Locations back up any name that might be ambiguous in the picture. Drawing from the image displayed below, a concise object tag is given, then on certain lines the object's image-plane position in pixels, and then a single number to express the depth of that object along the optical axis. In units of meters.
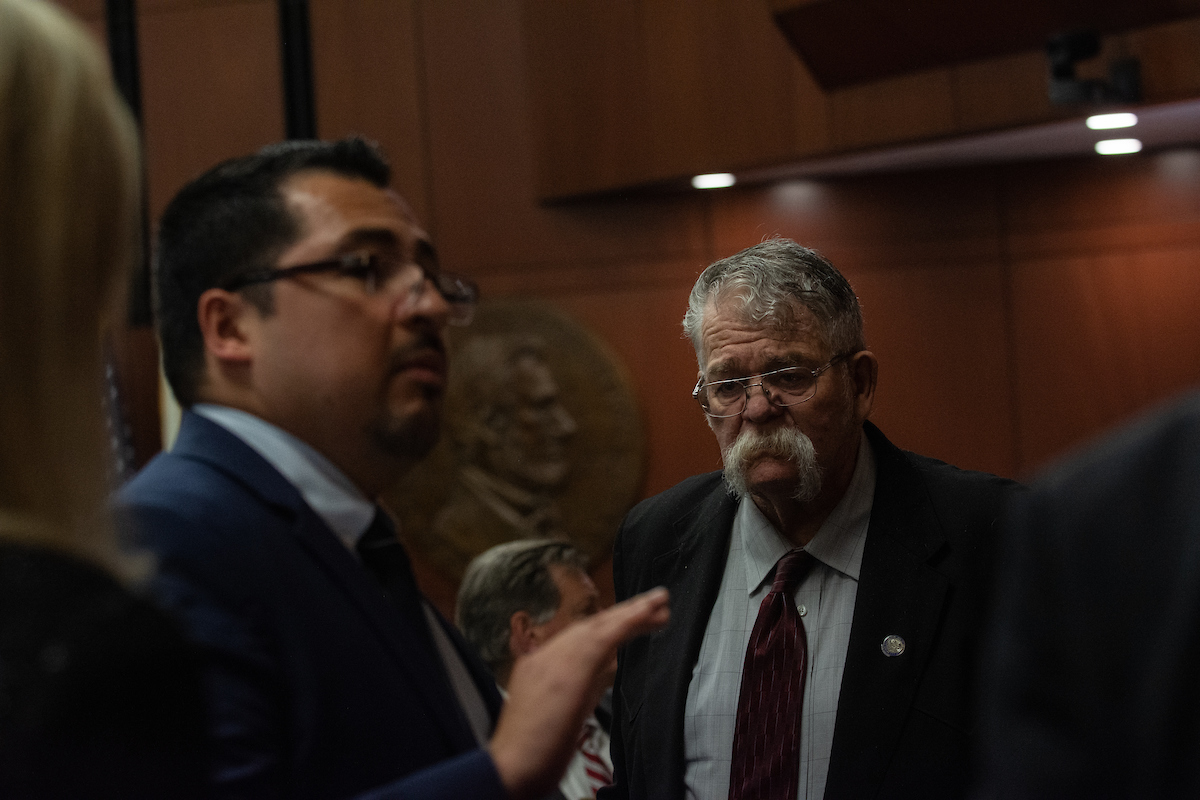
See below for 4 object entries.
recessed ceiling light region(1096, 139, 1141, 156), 5.18
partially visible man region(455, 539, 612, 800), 3.17
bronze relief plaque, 5.89
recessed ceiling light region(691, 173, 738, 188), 5.59
